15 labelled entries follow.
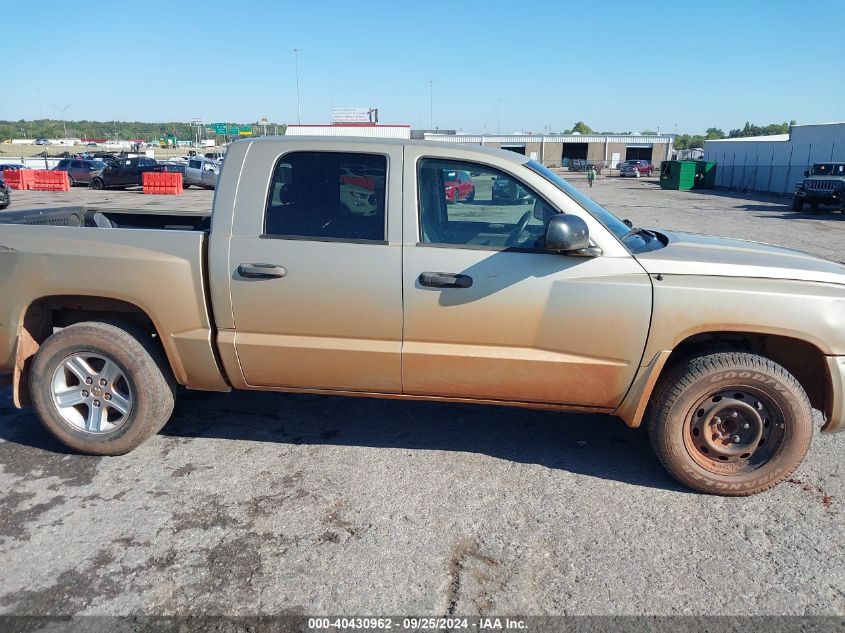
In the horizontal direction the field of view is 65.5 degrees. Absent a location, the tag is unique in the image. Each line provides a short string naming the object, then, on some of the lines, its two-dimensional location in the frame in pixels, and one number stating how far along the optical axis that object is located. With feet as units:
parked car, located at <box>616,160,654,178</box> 206.59
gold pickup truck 11.62
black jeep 79.41
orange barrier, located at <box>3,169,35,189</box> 106.10
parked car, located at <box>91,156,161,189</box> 108.99
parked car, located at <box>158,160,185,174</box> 110.32
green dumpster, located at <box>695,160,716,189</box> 148.80
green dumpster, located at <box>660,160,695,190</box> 142.82
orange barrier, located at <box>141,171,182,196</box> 100.94
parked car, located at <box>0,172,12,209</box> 67.15
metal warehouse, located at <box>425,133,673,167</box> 274.98
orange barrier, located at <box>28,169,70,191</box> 107.14
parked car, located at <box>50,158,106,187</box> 117.29
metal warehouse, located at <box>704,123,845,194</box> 114.83
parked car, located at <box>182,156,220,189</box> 111.04
